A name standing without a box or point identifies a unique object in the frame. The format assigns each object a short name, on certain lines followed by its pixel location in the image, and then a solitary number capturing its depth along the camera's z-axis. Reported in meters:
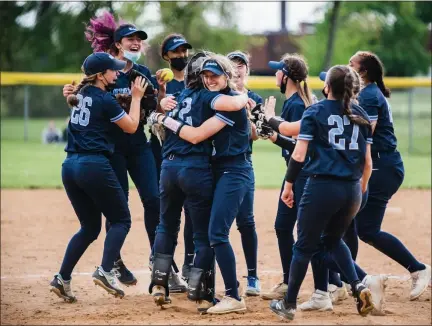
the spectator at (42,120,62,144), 51.84
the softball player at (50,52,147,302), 13.91
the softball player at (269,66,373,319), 12.30
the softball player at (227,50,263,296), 14.63
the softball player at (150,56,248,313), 12.94
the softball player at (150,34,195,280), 15.26
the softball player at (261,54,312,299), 13.91
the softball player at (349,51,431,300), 14.20
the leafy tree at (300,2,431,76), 96.62
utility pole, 108.56
